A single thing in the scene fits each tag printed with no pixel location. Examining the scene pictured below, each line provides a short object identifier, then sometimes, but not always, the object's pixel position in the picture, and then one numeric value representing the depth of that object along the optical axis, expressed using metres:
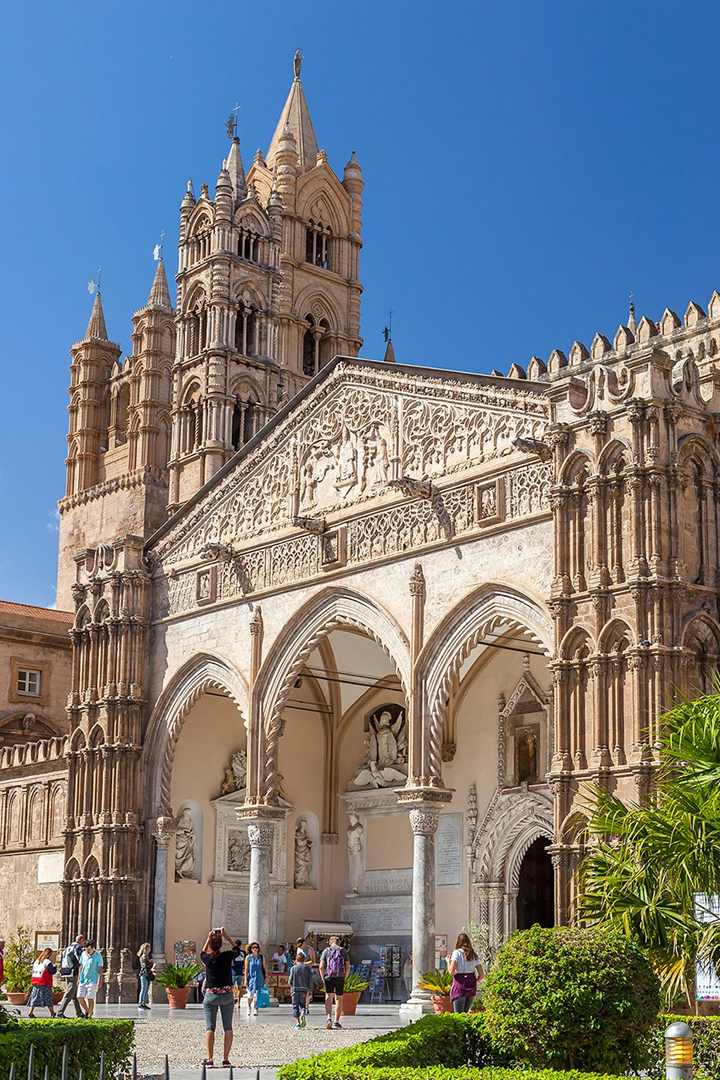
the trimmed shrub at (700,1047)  12.10
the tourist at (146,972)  28.05
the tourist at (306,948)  24.07
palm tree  14.88
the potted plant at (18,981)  29.35
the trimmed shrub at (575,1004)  11.06
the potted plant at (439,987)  21.55
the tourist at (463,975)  17.98
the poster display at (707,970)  14.45
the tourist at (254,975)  24.56
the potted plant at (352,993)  24.19
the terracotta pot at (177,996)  27.02
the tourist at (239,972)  27.67
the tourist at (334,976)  22.20
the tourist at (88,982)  21.72
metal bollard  9.45
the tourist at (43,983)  22.45
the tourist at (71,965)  25.45
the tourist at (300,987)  22.77
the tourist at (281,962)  29.34
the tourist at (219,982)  15.07
